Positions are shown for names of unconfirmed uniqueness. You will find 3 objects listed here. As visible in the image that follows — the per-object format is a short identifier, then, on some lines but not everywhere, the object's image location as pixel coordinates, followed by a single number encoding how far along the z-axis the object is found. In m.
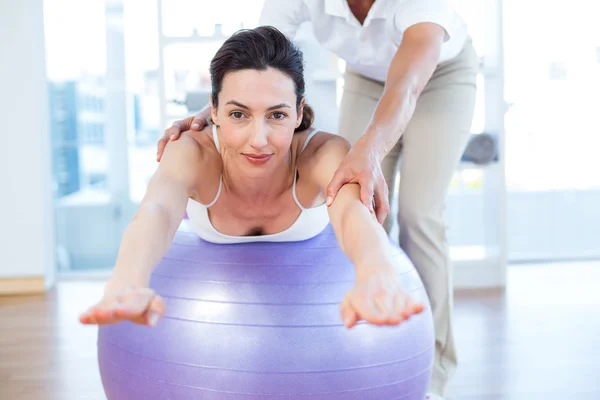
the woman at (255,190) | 1.07
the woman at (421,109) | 1.87
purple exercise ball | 1.42
